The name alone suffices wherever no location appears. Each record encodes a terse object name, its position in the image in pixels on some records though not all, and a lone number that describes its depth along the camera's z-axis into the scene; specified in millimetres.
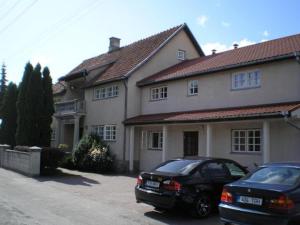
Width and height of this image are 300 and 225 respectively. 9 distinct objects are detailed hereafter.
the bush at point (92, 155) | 17291
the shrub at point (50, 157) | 15168
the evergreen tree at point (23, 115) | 18574
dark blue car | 5134
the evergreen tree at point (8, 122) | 22582
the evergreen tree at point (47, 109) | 19041
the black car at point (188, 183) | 7117
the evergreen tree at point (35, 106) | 18656
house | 12309
